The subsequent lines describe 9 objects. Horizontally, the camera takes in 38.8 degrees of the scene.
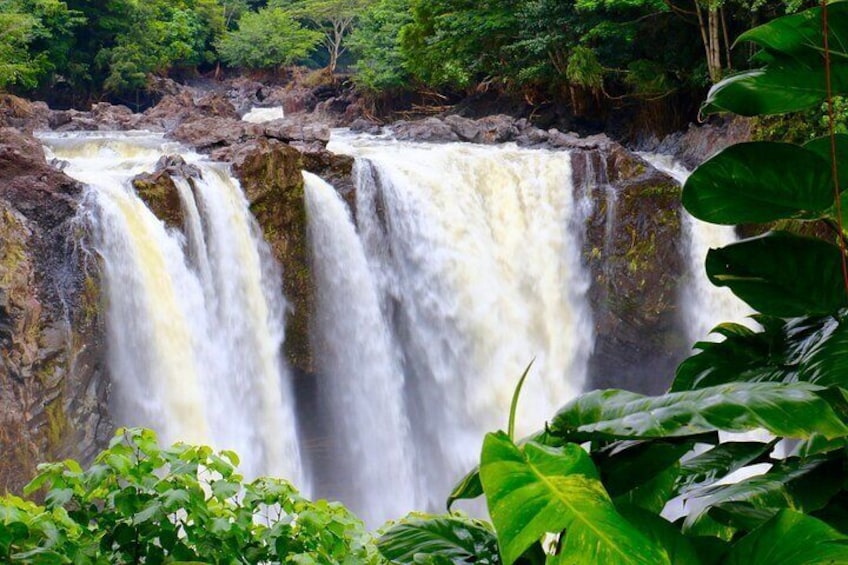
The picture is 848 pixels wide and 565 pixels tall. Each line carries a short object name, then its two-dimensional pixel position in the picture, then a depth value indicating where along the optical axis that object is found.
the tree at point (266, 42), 147.69
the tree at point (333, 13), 149.97
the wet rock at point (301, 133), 60.26
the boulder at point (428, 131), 73.88
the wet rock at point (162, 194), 50.00
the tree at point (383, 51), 97.10
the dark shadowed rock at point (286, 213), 53.31
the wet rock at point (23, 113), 82.28
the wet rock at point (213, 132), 62.50
